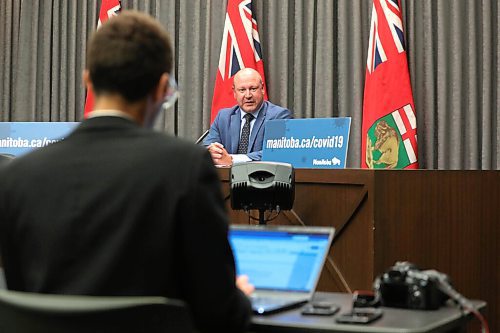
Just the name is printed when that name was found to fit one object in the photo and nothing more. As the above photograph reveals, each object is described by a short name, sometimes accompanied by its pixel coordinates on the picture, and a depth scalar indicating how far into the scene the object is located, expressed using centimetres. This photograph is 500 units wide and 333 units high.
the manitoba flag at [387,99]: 840
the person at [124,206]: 237
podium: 542
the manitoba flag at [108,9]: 1032
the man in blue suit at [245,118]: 826
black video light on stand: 467
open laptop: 315
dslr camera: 305
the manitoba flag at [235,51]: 955
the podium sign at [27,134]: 690
